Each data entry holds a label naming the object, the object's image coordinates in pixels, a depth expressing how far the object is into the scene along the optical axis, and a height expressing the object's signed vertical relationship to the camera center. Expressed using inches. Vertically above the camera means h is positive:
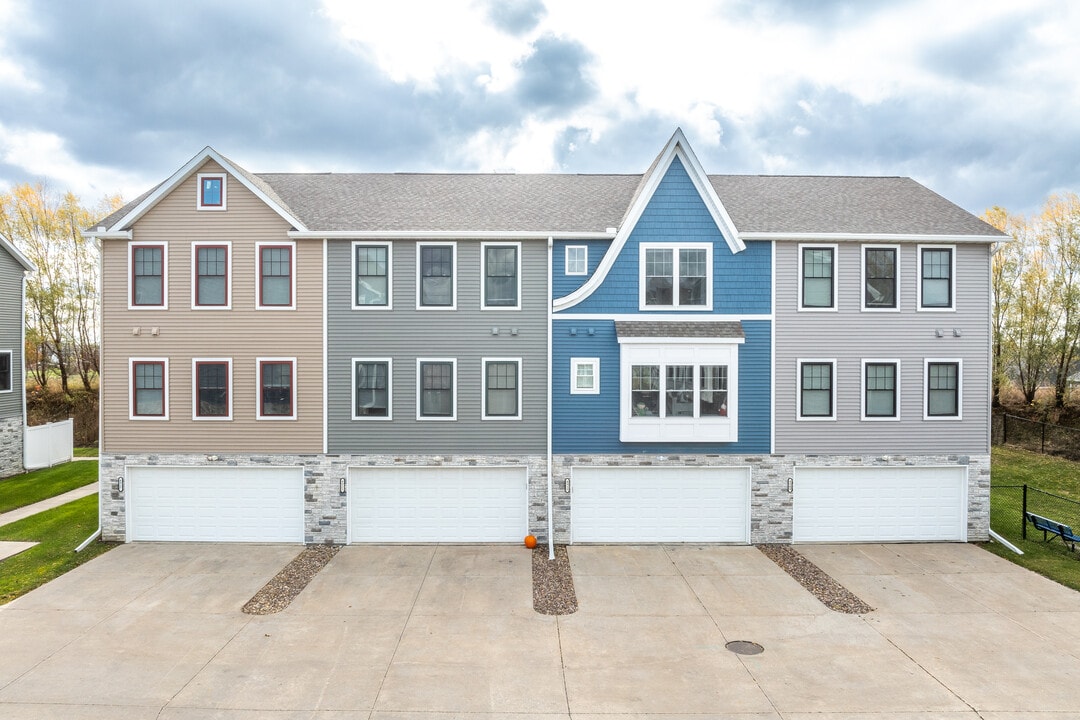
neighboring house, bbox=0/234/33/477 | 856.9 -3.1
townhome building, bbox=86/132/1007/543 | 597.0 -17.7
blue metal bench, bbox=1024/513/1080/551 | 563.8 -167.4
